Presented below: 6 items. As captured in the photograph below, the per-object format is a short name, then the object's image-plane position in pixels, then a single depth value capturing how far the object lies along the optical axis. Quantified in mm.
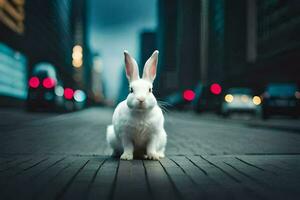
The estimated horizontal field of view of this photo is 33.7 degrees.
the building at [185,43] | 146875
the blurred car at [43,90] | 26438
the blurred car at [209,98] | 30781
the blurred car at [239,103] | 26438
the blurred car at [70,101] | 33656
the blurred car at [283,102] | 23266
